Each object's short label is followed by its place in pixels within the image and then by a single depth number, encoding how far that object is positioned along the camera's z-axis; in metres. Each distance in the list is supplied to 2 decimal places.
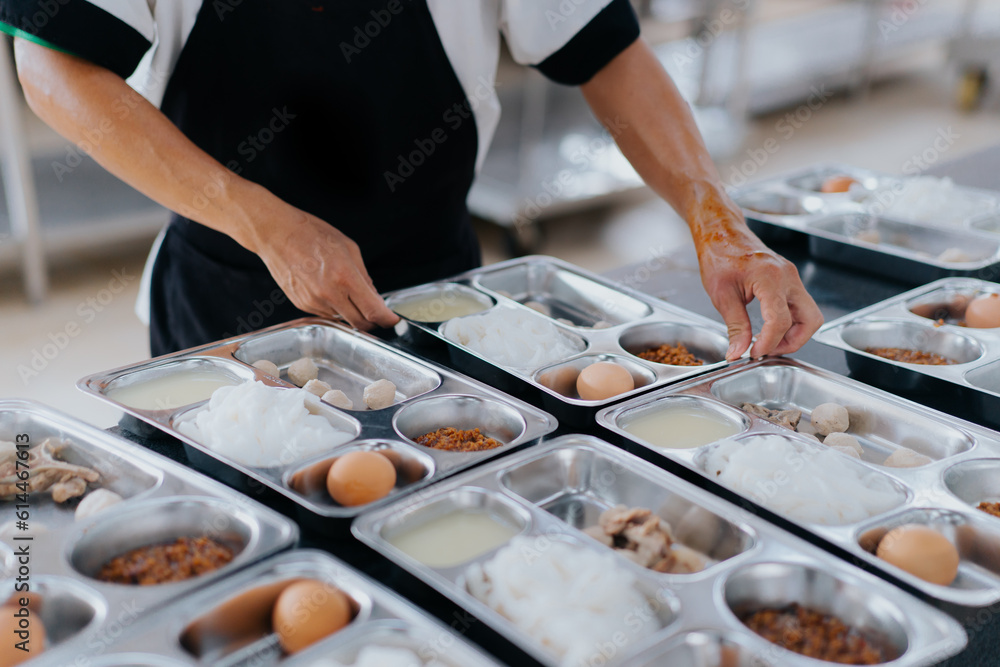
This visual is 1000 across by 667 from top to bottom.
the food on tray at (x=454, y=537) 1.10
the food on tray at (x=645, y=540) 1.06
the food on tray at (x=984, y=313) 1.73
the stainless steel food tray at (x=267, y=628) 0.89
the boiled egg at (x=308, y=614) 0.94
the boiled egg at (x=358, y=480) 1.15
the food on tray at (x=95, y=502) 1.10
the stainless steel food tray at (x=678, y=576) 0.92
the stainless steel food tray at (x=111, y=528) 0.95
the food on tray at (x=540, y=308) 1.80
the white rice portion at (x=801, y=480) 1.17
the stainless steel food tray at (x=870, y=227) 1.99
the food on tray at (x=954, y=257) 2.00
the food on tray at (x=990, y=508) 1.21
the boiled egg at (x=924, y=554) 1.06
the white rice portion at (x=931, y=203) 2.20
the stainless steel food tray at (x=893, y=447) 1.12
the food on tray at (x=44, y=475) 1.17
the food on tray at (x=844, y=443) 1.36
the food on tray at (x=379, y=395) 1.41
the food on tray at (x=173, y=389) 1.38
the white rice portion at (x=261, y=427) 1.22
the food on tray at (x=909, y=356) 1.63
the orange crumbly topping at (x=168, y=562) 1.02
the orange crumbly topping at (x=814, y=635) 0.96
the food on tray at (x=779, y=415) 1.44
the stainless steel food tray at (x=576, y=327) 1.46
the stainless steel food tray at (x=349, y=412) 1.18
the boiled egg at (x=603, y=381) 1.44
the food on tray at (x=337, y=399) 1.39
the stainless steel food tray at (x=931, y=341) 1.48
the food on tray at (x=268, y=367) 1.47
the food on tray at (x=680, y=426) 1.37
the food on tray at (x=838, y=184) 2.36
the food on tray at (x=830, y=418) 1.43
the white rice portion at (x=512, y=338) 1.56
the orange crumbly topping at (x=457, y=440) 1.31
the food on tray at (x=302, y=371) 1.50
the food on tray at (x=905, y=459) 1.30
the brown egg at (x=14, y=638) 0.91
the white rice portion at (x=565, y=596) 0.93
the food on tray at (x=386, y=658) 0.89
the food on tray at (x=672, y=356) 1.60
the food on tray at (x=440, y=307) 1.73
